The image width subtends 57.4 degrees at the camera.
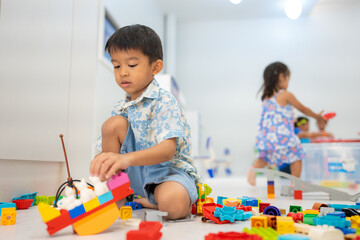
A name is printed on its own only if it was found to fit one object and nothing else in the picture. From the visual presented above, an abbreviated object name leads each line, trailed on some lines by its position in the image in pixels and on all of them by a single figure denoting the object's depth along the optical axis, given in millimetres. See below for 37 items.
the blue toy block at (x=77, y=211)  567
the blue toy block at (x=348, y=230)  525
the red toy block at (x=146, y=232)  487
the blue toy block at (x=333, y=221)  562
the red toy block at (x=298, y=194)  1298
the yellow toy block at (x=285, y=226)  557
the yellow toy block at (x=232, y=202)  836
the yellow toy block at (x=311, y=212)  732
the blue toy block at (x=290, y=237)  447
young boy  729
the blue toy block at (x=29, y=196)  991
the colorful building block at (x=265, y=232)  489
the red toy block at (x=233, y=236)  458
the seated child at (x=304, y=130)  2527
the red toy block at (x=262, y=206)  837
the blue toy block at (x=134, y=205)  921
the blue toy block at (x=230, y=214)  681
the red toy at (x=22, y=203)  929
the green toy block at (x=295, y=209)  820
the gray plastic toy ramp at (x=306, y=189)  1255
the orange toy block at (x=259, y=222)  580
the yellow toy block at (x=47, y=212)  537
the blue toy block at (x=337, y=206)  807
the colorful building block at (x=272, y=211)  719
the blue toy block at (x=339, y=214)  615
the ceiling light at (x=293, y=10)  3457
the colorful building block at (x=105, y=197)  592
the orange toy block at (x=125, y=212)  725
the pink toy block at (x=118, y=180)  621
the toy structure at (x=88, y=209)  555
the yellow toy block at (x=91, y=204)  580
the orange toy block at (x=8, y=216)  697
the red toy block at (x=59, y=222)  550
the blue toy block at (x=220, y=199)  959
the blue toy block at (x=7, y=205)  824
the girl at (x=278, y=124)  1936
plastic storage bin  1812
